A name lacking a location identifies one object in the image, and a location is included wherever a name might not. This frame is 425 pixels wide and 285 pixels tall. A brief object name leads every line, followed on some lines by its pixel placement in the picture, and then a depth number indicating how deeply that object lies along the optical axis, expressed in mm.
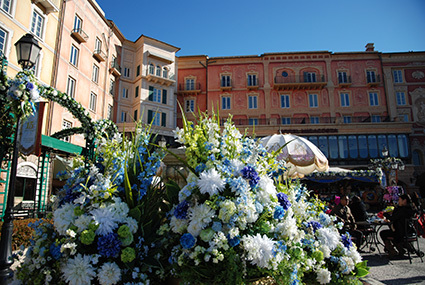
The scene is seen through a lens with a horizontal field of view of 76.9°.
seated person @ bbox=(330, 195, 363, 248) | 6266
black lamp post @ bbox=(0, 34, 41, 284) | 3859
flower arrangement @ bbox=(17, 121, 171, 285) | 2213
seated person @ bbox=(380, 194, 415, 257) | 6137
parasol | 5871
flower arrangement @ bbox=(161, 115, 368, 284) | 2102
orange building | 29281
